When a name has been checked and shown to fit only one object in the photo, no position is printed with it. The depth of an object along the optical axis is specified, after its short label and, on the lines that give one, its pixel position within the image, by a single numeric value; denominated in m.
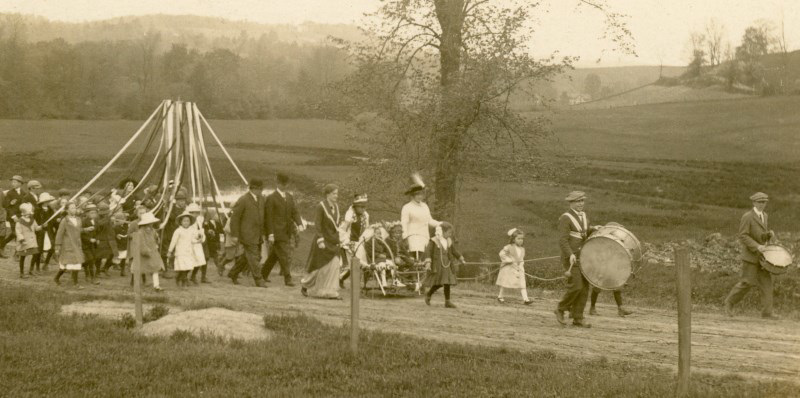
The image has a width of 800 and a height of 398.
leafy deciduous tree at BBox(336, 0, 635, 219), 22.97
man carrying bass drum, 12.04
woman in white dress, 14.86
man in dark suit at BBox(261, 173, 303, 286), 16.47
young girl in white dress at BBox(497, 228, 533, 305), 15.66
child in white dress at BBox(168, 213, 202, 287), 15.98
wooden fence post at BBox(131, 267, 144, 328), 10.65
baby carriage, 15.47
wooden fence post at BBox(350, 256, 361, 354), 9.42
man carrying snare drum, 14.26
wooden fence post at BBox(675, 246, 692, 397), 7.70
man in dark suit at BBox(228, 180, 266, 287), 16.42
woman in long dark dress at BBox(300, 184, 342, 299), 14.88
